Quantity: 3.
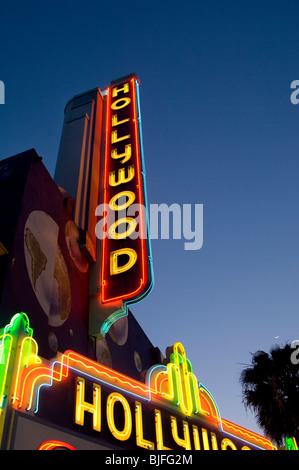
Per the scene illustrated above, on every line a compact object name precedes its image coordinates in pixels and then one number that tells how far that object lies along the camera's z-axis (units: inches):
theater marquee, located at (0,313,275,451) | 272.2
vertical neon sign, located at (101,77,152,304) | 511.5
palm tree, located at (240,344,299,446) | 532.7
